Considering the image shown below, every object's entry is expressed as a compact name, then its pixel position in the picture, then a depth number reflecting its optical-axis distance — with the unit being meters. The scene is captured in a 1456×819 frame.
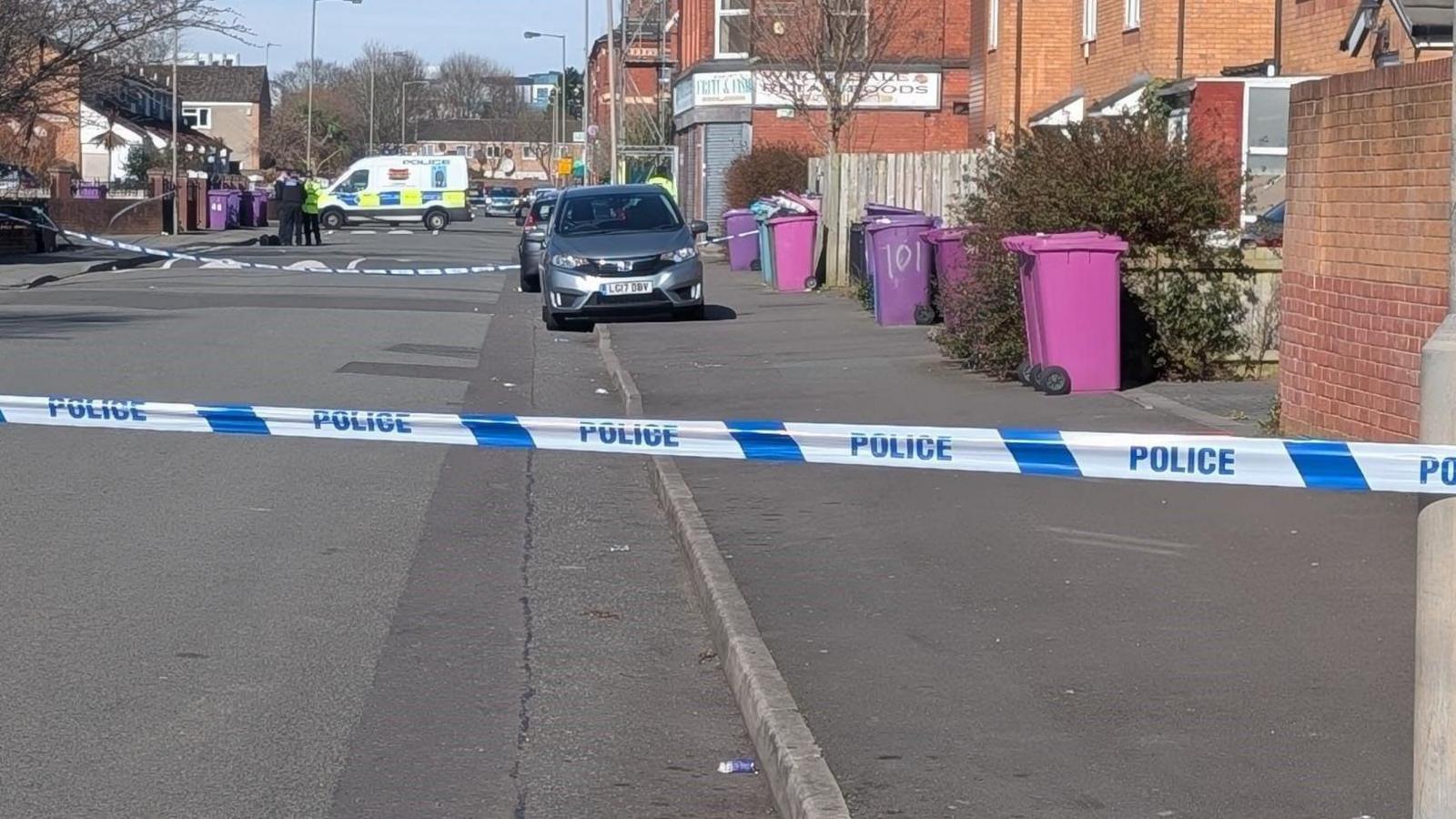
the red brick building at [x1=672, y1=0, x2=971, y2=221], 42.59
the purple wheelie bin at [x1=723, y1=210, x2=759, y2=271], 32.38
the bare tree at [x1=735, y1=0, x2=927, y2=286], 31.58
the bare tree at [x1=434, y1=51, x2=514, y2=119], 153.75
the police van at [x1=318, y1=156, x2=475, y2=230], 61.47
